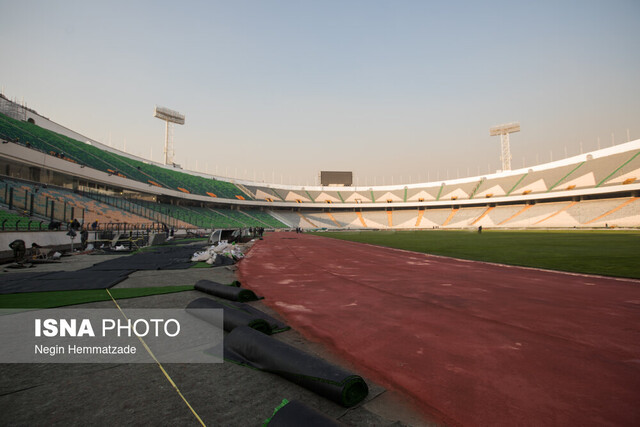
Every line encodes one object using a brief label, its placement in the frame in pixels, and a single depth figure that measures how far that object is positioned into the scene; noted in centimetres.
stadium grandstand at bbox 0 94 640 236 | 2452
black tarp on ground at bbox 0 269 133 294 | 627
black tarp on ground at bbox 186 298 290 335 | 376
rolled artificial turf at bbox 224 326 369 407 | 225
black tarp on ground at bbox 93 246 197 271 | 951
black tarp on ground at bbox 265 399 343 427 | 164
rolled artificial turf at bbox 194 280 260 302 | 539
